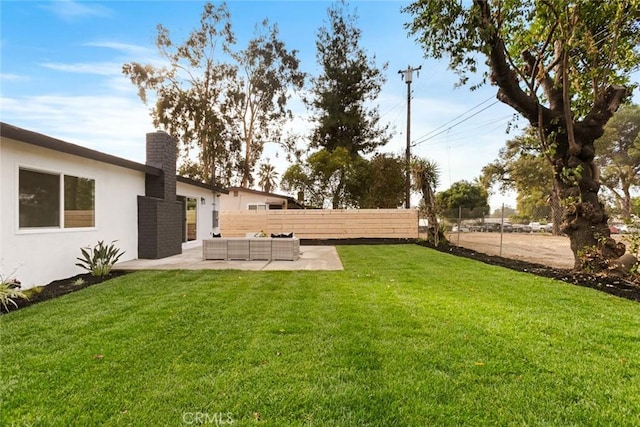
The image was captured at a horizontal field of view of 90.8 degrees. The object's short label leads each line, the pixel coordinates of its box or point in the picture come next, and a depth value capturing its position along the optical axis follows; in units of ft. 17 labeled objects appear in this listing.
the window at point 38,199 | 18.08
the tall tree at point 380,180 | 60.80
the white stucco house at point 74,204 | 17.17
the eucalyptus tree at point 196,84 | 73.67
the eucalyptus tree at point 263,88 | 77.25
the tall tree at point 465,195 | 144.36
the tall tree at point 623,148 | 78.51
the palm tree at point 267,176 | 86.89
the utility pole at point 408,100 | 51.88
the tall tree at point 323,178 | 61.93
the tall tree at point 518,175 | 86.22
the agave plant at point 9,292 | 14.16
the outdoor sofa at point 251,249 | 29.43
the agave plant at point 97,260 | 21.91
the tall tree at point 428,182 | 39.73
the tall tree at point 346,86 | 70.38
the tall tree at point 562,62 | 19.86
